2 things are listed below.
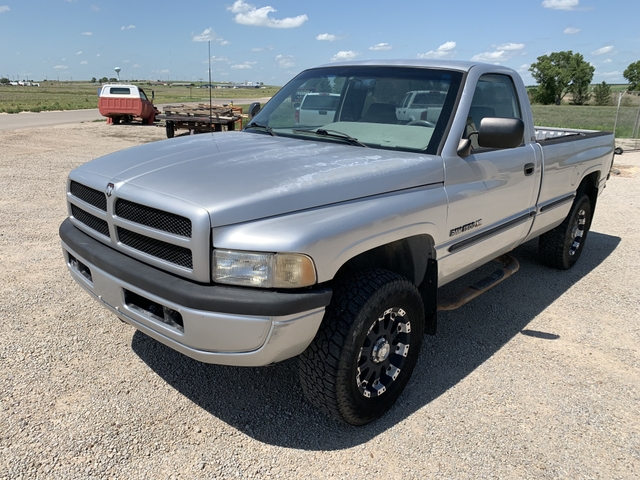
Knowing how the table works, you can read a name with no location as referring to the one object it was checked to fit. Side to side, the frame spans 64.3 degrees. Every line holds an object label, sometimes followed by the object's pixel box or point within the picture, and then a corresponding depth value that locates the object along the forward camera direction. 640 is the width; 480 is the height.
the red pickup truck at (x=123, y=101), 20.00
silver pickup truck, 2.23
